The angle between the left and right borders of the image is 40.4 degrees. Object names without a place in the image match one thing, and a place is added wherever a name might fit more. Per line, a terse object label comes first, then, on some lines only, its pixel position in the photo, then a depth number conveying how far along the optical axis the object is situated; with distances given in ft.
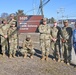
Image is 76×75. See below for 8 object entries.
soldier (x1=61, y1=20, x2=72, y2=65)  13.81
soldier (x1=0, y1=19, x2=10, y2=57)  15.34
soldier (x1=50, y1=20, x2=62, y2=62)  14.34
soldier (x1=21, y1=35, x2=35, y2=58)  15.42
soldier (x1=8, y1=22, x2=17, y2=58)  15.18
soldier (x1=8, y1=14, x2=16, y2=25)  15.47
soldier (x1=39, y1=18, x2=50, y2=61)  14.47
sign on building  28.53
